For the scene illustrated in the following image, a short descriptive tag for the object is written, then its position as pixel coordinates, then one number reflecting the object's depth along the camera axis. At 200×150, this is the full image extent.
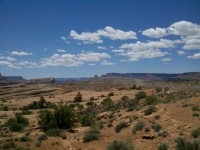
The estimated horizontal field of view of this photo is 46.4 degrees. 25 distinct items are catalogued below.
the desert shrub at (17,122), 19.85
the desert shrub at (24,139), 15.59
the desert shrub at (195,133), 11.97
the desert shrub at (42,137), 15.72
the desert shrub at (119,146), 11.59
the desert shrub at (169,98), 22.42
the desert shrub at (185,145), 10.02
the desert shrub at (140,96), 28.49
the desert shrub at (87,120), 20.93
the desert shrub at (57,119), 20.01
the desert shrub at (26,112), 27.77
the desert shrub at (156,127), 14.44
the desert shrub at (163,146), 11.42
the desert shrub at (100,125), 18.31
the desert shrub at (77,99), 35.47
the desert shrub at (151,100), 23.43
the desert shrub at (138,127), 15.30
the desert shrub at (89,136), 15.30
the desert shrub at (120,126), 16.70
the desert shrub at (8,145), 14.16
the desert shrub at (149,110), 18.48
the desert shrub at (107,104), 26.10
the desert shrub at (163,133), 13.31
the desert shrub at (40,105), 33.34
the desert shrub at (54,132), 17.11
